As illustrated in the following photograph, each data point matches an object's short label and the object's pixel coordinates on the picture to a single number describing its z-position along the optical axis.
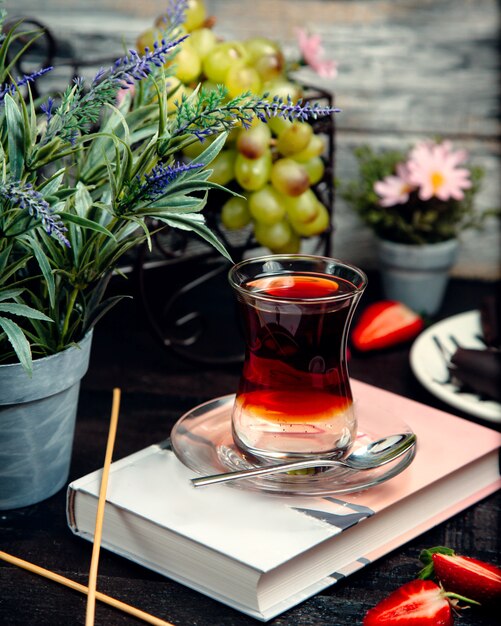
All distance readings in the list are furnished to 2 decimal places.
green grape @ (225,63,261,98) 0.85
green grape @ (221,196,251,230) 0.87
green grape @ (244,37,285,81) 0.87
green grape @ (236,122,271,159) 0.84
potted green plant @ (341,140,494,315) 0.98
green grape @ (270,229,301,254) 0.88
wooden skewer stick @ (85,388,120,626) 0.66
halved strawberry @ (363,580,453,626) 0.66
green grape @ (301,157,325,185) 0.88
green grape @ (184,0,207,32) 0.89
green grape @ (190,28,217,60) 0.86
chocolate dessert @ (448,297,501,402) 0.84
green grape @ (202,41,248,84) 0.85
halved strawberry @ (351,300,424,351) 0.93
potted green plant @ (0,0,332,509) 0.67
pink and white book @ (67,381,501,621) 0.67
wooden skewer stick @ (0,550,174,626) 0.67
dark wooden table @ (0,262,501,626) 0.67
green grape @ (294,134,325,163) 0.86
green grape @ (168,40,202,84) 0.85
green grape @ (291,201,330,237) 0.88
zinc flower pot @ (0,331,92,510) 0.71
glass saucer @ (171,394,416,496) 0.70
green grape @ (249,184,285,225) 0.86
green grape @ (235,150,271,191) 0.85
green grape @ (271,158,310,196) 0.85
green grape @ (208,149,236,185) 0.86
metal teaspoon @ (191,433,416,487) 0.70
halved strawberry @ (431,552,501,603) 0.68
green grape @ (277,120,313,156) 0.85
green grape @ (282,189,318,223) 0.87
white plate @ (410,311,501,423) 0.82
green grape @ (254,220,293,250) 0.87
